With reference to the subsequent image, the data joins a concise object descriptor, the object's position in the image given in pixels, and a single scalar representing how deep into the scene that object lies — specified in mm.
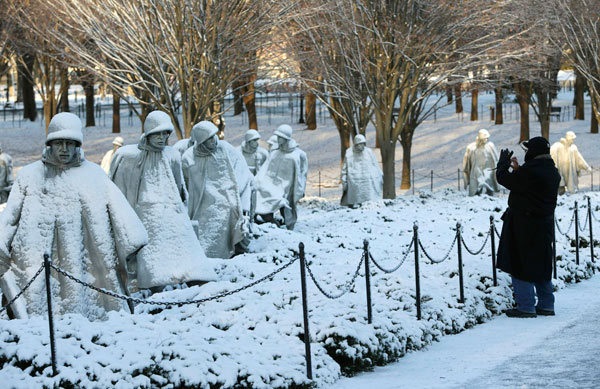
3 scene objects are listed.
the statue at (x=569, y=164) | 26688
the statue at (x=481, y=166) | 26453
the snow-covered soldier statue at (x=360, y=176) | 24328
